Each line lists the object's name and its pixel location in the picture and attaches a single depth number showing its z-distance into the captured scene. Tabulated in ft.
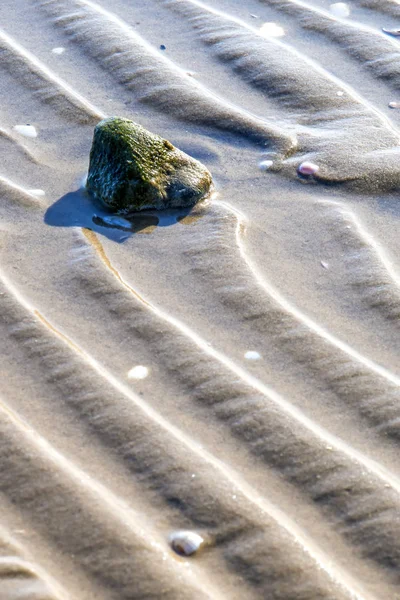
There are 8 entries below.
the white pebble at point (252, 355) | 13.21
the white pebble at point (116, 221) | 16.62
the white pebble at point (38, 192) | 17.42
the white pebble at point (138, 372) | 12.70
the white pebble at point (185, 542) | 10.07
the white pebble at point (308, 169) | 18.22
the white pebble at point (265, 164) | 18.52
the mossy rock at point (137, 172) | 16.82
